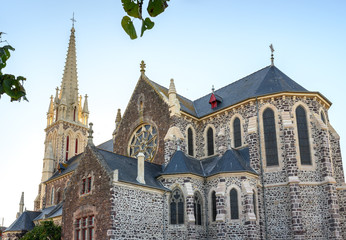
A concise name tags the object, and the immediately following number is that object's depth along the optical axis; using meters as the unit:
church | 23.83
